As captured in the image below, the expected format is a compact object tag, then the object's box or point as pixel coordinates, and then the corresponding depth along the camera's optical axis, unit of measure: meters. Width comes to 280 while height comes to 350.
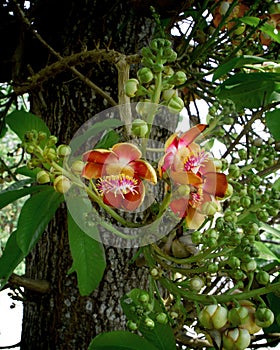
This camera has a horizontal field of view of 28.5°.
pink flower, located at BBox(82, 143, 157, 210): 0.53
